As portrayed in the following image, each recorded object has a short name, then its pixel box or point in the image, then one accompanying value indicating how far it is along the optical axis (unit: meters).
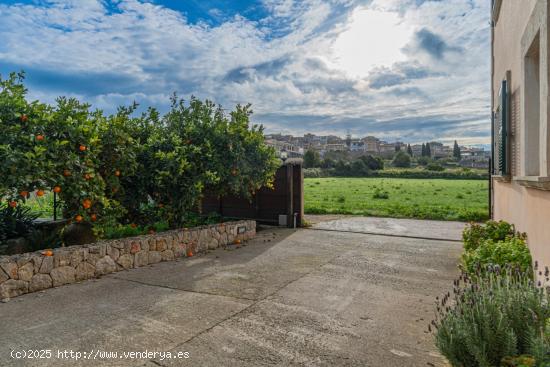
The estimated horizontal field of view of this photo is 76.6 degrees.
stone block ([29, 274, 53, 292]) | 4.45
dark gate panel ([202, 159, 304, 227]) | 9.90
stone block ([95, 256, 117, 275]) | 5.18
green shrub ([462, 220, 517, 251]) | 5.41
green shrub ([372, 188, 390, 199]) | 19.96
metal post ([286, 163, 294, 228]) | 9.84
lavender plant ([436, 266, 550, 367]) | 2.09
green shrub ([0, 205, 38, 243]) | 5.70
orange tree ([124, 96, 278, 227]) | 6.71
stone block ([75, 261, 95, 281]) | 4.93
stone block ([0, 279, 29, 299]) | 4.18
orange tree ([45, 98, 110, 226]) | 5.05
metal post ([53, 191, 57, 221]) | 6.61
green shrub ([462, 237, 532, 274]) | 3.78
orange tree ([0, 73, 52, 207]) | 4.52
